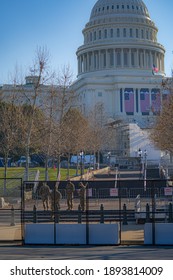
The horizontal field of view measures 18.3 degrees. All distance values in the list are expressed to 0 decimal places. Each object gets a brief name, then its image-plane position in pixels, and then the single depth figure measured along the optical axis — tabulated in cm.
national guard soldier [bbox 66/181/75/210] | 2400
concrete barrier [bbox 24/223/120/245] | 2083
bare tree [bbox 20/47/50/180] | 3962
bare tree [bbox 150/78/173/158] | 4269
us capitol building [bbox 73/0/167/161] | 14738
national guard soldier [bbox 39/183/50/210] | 2372
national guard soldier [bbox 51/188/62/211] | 2125
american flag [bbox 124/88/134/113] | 14412
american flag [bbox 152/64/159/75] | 15532
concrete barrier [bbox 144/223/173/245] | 2061
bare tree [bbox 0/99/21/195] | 4525
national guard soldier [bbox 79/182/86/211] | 2262
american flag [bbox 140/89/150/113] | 14425
